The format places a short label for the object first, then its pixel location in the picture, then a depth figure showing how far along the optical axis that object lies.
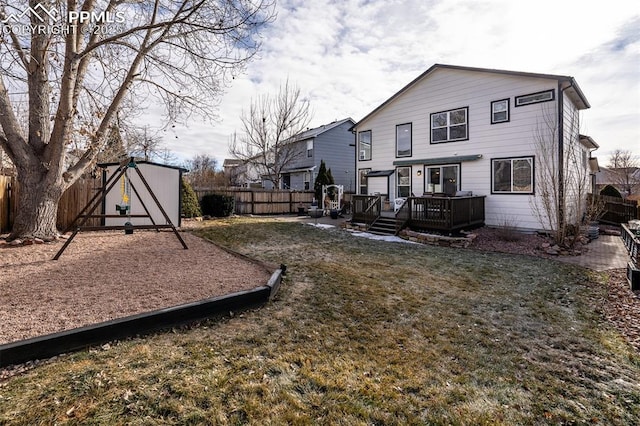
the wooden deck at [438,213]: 10.55
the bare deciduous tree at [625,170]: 29.61
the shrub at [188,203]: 14.02
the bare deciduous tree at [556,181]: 9.38
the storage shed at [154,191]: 10.72
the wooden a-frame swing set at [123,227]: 6.07
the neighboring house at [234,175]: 34.14
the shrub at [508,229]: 10.15
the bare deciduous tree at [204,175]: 29.80
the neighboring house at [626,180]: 29.03
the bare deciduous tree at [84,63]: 7.35
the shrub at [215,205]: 15.40
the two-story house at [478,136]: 11.09
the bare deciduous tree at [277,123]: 24.14
